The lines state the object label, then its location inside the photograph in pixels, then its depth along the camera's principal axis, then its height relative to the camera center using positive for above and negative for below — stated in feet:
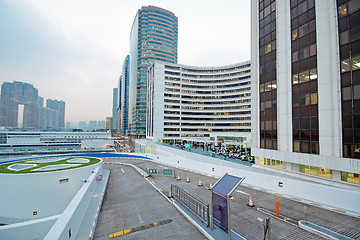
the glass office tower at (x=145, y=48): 358.64 +160.98
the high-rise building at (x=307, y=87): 55.57 +14.76
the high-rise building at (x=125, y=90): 627.46 +127.32
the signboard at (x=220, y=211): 24.74 -11.64
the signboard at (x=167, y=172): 71.27 -17.10
